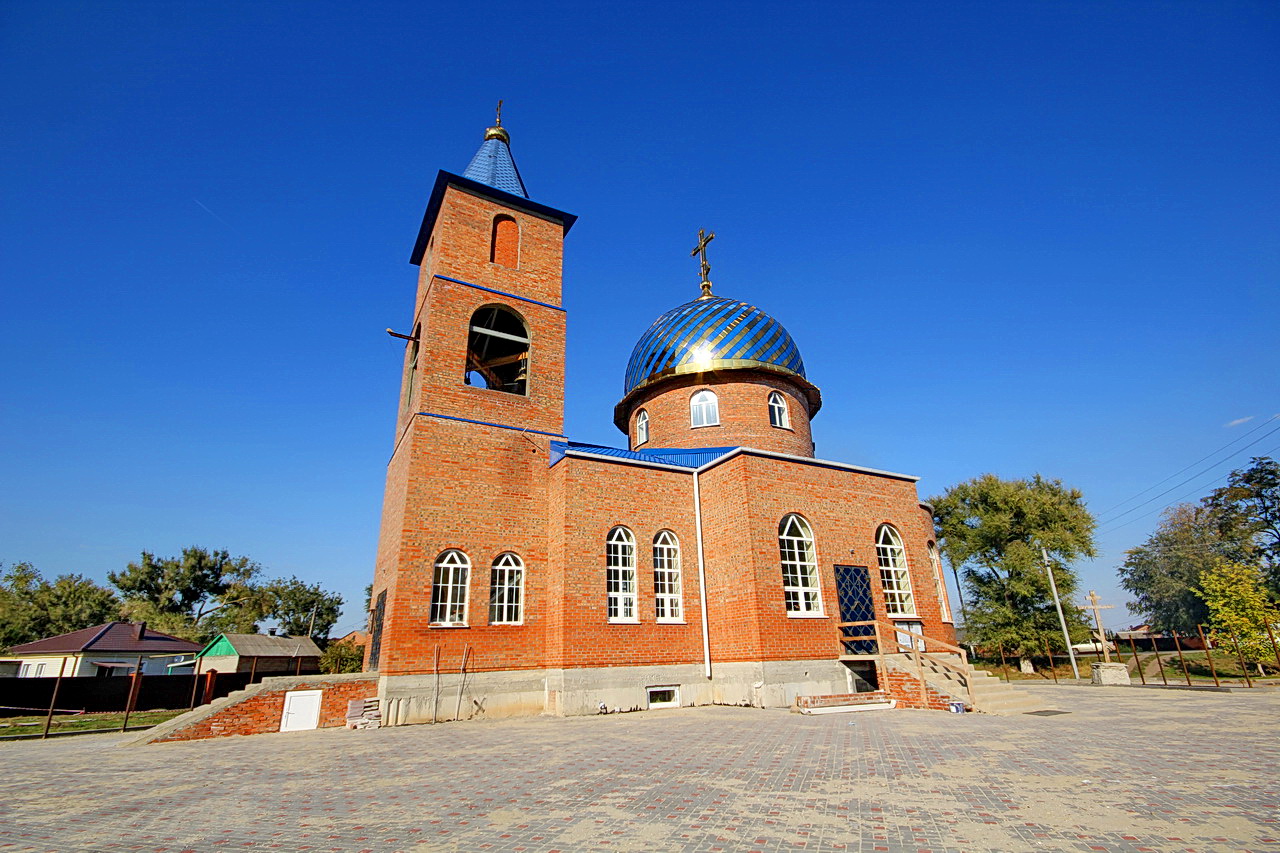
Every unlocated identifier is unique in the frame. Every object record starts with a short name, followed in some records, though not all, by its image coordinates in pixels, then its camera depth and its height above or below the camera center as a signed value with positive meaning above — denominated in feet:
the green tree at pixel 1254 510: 129.22 +25.05
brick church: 44.24 +8.17
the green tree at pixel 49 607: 119.55 +13.16
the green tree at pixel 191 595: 132.67 +15.89
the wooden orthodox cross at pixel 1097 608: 75.31 +3.61
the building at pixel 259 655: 82.74 +1.88
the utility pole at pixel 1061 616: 75.60 +2.85
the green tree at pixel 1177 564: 145.28 +17.49
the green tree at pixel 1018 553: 94.38 +13.36
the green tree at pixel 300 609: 137.39 +12.23
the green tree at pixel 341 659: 52.54 +0.57
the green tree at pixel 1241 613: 59.72 +2.01
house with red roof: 92.94 +3.26
